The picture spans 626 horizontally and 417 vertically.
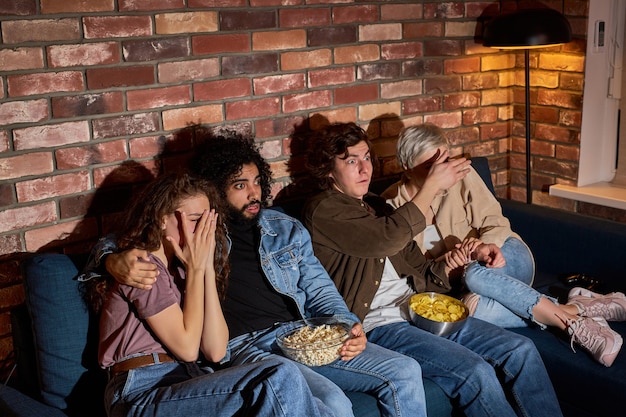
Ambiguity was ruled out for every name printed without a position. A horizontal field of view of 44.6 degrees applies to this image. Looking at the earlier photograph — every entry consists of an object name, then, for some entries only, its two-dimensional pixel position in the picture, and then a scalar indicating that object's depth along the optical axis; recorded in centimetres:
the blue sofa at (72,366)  221
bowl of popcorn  225
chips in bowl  255
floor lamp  322
